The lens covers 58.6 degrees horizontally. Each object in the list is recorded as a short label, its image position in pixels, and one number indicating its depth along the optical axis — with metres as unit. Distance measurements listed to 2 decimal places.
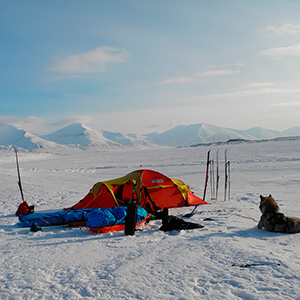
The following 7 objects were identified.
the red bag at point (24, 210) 7.62
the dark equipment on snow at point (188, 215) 7.60
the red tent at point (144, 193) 8.14
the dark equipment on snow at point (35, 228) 6.18
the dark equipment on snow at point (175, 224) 6.14
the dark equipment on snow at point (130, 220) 5.84
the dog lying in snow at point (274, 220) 5.65
